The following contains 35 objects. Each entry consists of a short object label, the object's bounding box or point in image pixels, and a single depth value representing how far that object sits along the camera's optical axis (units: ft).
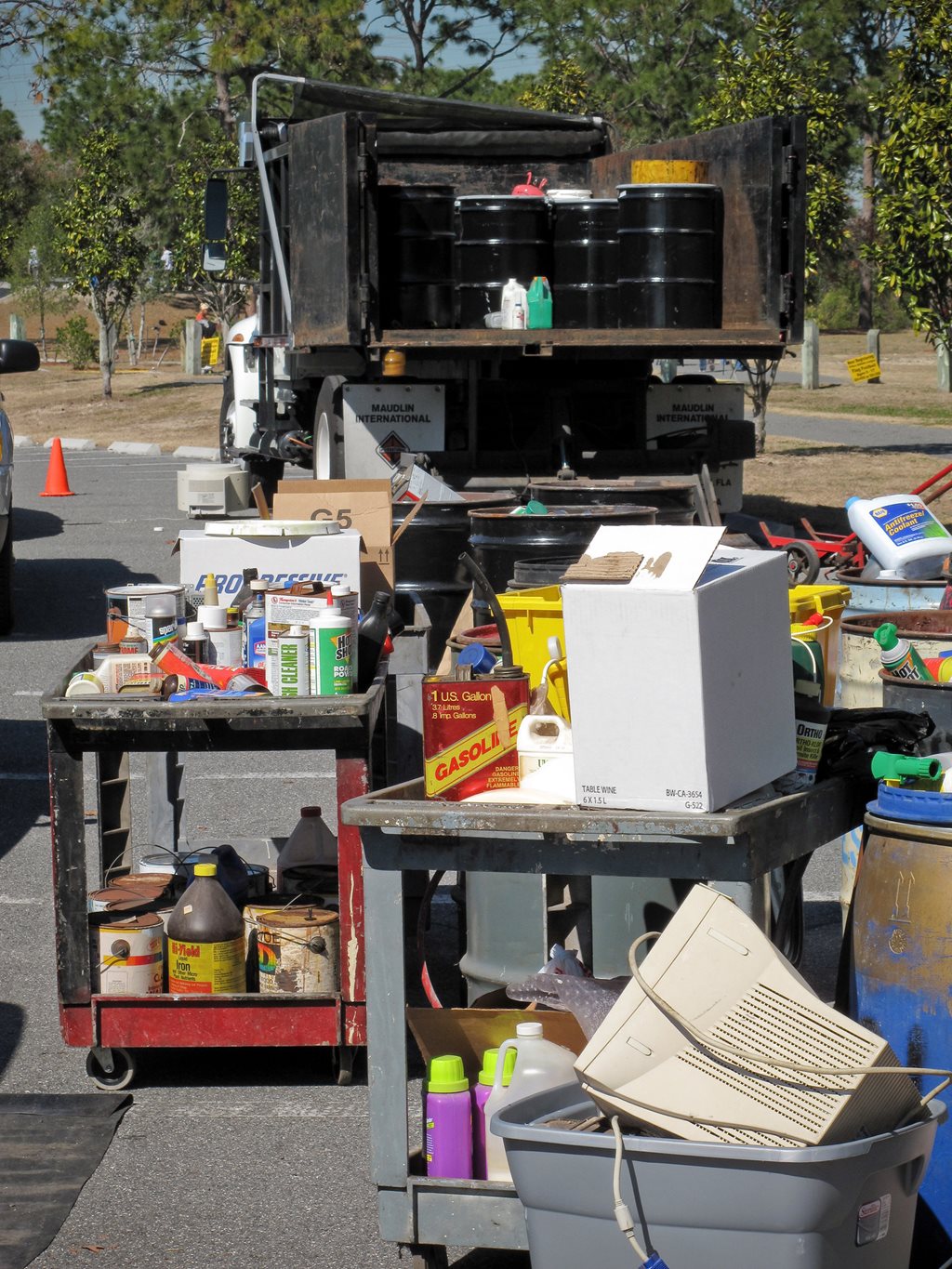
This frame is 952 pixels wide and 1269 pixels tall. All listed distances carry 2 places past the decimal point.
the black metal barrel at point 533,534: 30.92
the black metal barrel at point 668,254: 54.82
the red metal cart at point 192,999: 24.05
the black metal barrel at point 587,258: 56.50
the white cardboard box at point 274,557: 28.25
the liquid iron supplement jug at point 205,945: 24.60
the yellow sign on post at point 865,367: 212.06
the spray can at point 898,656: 22.76
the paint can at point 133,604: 26.53
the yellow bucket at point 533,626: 22.74
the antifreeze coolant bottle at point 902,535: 37.28
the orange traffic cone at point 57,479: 120.05
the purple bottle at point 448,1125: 18.93
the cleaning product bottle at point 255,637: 25.72
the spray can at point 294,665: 24.02
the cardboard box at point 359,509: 30.82
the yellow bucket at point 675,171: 56.31
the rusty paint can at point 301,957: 24.72
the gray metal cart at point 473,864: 17.85
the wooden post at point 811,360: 208.90
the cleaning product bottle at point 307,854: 27.90
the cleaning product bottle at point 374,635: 26.59
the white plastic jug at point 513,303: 54.87
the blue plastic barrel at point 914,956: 17.70
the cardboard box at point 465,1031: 20.25
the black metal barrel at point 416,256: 55.57
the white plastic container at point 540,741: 19.11
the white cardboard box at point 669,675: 17.21
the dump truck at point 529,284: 53.76
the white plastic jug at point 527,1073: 18.62
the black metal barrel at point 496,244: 55.66
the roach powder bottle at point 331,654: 23.95
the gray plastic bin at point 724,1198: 15.39
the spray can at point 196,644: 25.97
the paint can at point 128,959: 24.56
